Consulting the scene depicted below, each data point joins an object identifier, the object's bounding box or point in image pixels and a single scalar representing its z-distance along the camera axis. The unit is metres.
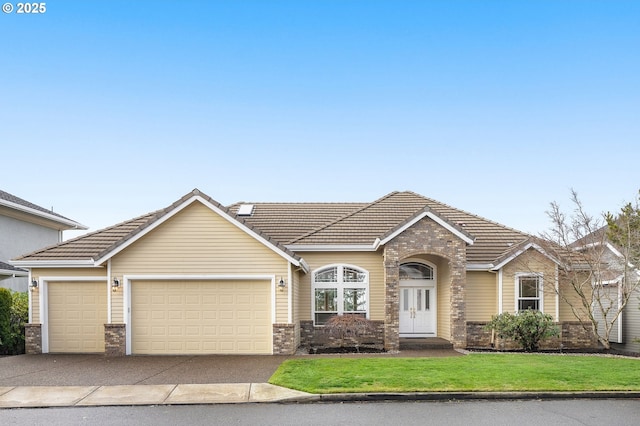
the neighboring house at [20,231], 21.73
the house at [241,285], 15.40
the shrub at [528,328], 16.28
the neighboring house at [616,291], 17.80
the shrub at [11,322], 16.27
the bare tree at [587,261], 16.73
